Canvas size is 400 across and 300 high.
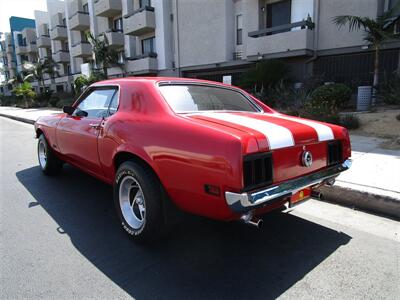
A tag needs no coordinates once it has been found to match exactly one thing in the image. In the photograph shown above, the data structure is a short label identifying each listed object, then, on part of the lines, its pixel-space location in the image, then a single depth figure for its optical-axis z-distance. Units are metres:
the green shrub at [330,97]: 9.61
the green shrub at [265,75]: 13.73
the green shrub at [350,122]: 8.28
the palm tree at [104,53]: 23.89
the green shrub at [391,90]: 9.84
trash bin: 10.34
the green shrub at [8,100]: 40.66
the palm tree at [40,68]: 33.03
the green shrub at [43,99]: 30.59
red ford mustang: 2.37
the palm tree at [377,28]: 10.39
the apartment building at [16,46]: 46.88
